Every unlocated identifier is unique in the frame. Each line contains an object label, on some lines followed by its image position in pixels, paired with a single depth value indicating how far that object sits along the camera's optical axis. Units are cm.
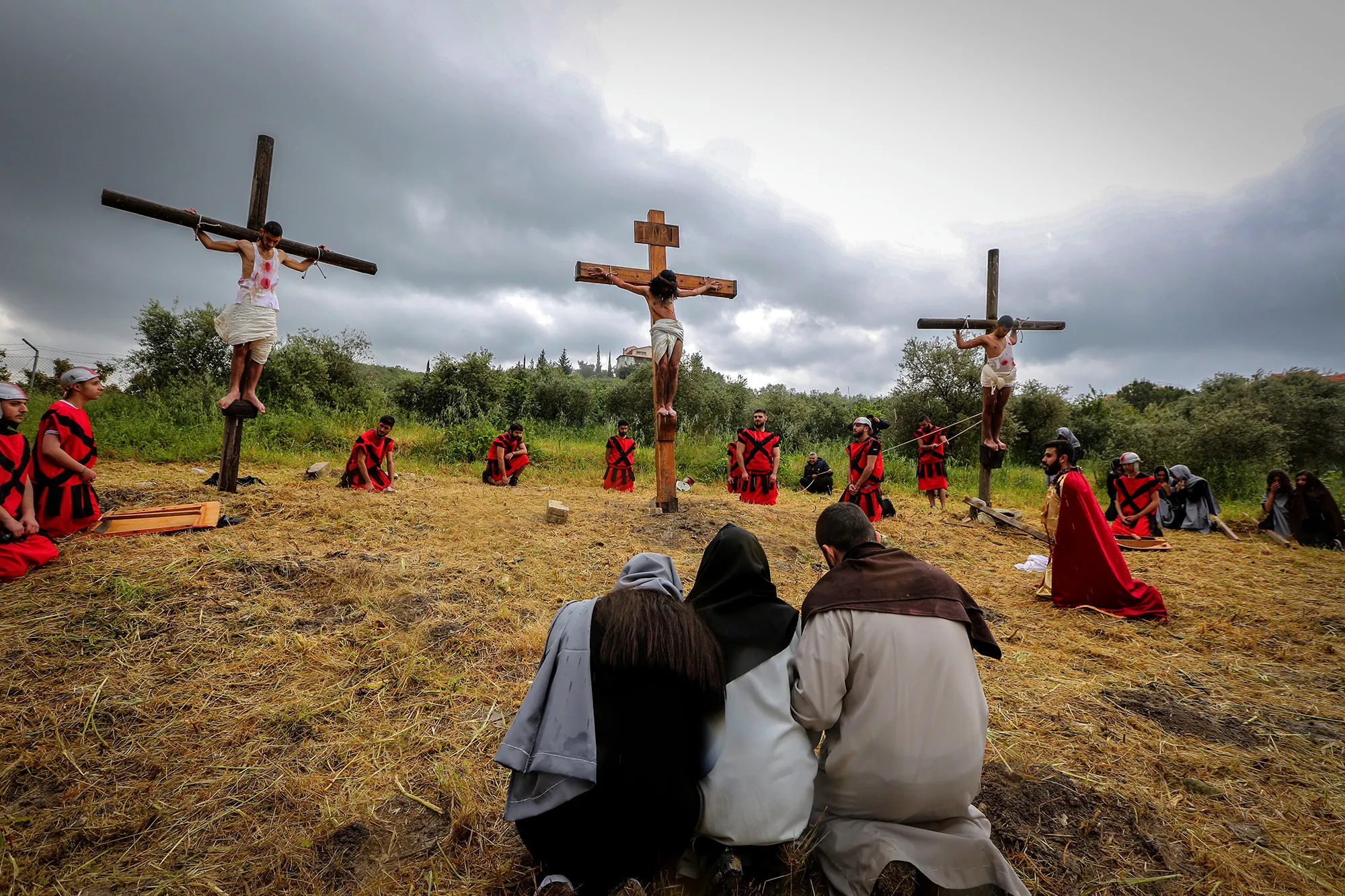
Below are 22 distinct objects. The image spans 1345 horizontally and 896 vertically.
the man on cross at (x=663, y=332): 681
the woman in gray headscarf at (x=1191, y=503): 1023
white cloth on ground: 674
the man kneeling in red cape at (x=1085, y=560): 502
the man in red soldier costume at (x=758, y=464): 903
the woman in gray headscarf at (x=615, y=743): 170
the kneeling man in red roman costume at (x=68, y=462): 418
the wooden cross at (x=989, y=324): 871
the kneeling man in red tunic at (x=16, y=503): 369
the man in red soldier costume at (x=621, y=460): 1125
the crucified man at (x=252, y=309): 546
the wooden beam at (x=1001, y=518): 889
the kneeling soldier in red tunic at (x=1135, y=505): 880
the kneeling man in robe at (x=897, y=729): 184
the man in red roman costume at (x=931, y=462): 1035
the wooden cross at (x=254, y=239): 544
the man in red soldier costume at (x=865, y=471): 759
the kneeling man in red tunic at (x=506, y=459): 1101
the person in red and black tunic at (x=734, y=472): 939
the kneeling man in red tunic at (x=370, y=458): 855
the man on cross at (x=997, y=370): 850
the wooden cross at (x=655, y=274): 726
